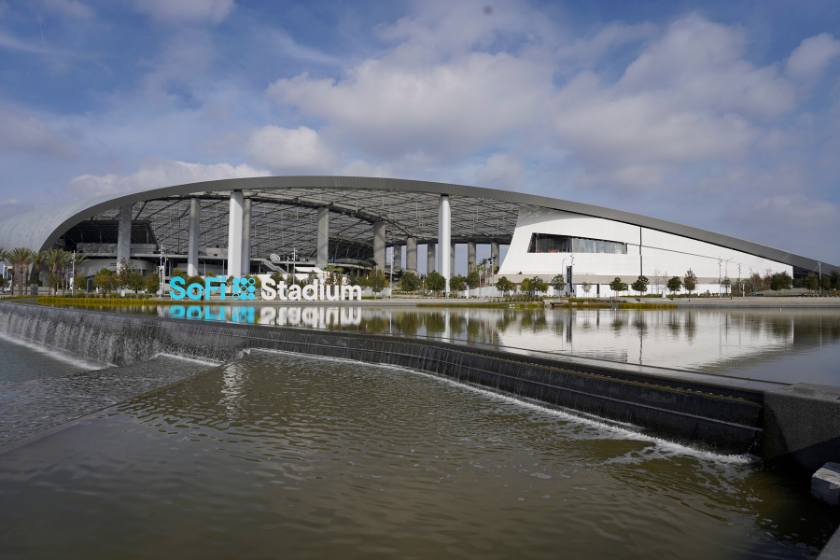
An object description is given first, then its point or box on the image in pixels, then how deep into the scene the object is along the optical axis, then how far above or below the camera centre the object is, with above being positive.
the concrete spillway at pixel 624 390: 5.59 -1.53
